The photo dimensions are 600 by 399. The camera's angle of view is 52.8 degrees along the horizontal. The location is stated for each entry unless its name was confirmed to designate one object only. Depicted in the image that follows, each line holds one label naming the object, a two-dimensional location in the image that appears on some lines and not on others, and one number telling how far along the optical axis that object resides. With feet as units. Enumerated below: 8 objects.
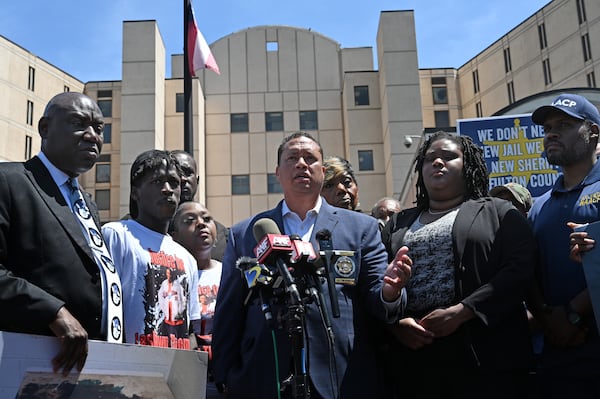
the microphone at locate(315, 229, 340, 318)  8.97
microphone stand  8.32
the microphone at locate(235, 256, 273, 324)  8.91
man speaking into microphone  10.63
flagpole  32.78
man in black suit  8.29
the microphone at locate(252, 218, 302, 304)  8.41
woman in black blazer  11.54
